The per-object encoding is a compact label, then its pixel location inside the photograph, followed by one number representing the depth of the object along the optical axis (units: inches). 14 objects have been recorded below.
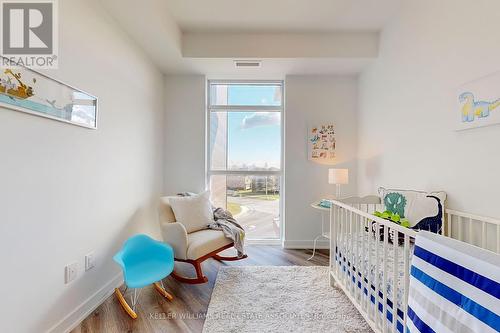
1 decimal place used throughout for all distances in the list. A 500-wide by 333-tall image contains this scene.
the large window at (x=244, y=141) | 139.7
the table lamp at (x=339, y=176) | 113.1
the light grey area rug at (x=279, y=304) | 66.7
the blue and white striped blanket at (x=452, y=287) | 27.7
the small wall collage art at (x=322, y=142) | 131.0
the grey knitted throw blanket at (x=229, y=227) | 101.5
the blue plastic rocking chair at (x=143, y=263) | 70.6
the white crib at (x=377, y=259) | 50.0
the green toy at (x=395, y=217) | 77.9
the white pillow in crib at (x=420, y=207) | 71.9
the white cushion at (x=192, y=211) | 102.1
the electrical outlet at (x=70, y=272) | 64.4
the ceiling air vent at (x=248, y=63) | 115.1
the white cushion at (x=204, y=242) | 88.7
